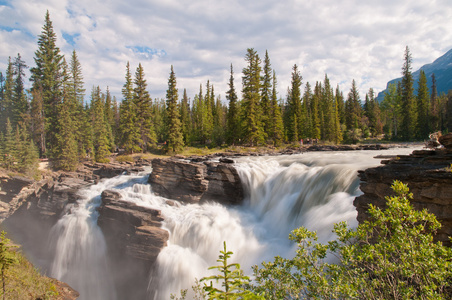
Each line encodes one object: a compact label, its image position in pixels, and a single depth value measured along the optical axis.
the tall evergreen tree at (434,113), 48.02
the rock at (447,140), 7.09
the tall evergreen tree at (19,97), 39.77
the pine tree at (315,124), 51.59
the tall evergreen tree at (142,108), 42.47
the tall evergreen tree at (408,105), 46.56
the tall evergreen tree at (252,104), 40.59
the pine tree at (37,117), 35.97
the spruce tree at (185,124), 52.68
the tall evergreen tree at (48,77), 37.69
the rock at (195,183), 16.86
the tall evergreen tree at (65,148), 30.80
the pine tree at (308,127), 53.31
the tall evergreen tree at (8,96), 43.92
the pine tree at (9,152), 28.59
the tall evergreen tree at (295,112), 50.53
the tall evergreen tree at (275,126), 42.88
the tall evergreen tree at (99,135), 36.41
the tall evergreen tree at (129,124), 40.19
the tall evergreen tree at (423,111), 45.94
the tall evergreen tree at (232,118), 45.84
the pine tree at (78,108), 36.94
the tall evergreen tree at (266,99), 43.59
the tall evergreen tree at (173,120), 41.16
